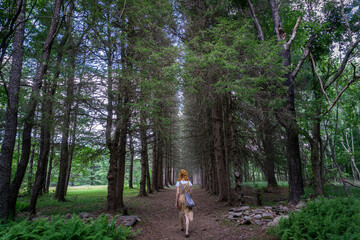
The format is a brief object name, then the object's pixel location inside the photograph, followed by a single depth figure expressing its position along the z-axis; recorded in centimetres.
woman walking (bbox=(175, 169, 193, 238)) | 627
